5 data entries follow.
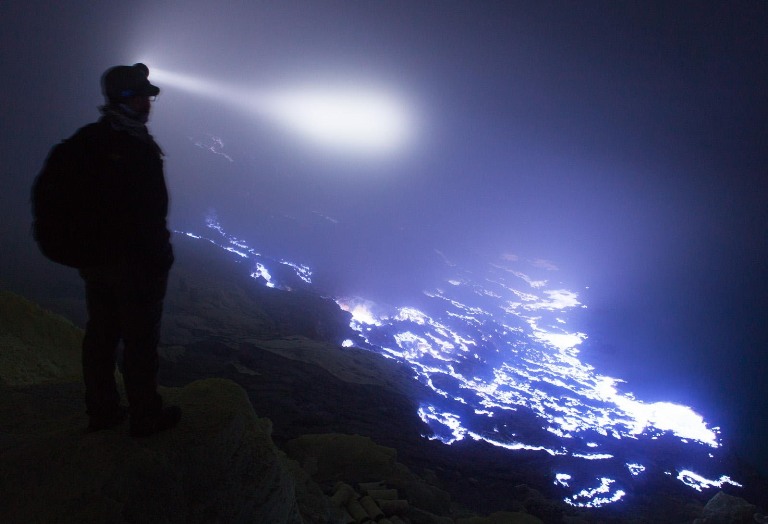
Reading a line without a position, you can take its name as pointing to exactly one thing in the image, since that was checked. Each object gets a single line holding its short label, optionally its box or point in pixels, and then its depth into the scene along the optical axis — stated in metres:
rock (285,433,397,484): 10.91
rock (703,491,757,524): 20.08
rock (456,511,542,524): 10.80
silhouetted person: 2.39
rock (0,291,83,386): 7.38
